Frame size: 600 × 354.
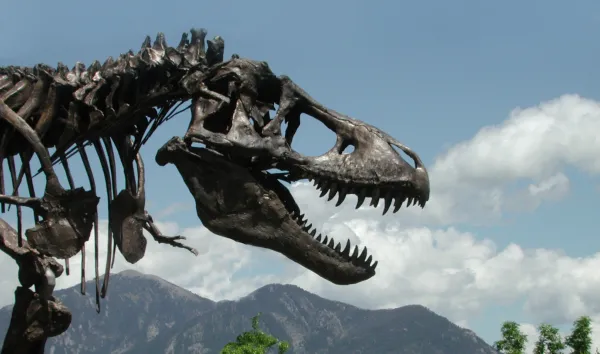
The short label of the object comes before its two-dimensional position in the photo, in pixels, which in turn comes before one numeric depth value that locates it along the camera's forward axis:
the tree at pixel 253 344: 26.12
